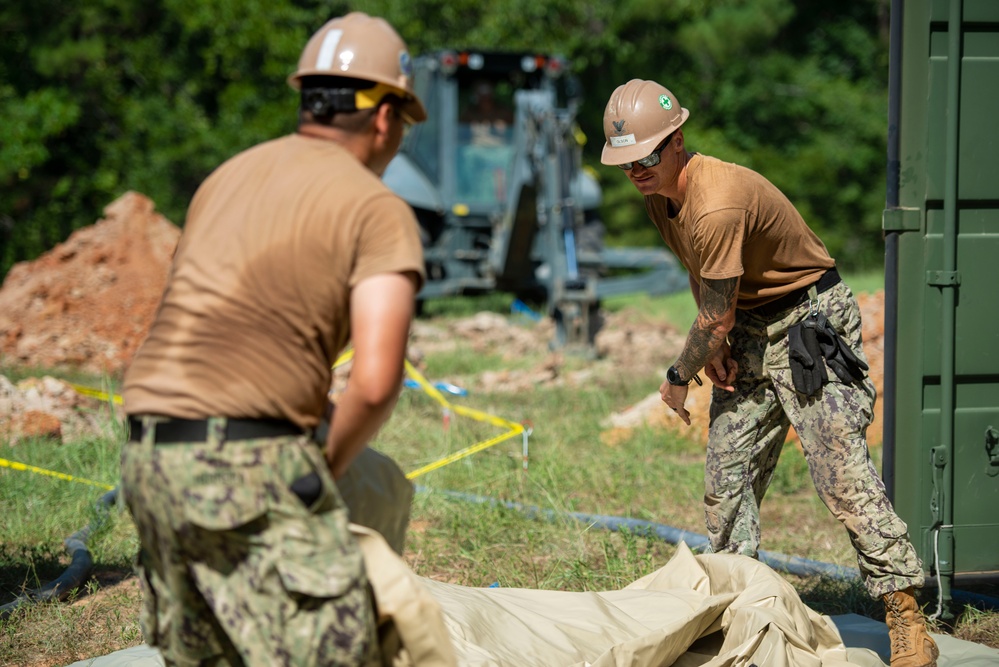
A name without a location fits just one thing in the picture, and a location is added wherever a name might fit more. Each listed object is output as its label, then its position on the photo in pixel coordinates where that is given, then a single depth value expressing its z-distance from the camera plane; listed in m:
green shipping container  7.66
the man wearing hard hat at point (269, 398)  4.19
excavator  27.41
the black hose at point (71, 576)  8.41
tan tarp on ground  6.65
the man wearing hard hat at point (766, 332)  6.98
